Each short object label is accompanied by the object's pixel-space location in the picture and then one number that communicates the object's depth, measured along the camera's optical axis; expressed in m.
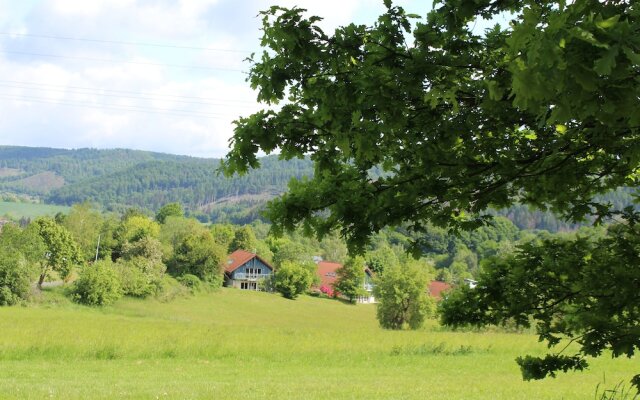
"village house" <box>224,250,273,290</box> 94.88
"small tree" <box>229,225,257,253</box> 107.31
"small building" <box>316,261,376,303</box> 91.81
